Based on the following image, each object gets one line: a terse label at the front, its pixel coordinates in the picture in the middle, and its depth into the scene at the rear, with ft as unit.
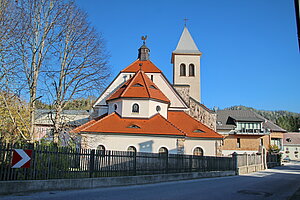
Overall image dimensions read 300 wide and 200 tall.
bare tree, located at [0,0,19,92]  45.55
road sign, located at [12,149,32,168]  31.65
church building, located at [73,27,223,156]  84.28
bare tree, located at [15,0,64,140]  57.31
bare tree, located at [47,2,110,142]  66.85
